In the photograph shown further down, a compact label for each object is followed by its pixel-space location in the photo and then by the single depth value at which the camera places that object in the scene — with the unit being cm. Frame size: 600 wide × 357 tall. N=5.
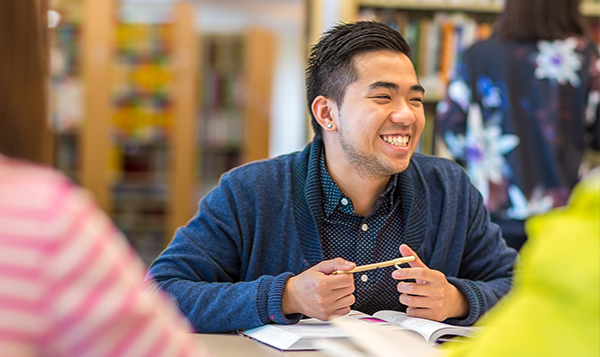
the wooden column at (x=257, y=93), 526
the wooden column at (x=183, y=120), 484
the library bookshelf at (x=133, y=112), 478
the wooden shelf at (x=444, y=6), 303
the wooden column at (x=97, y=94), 470
